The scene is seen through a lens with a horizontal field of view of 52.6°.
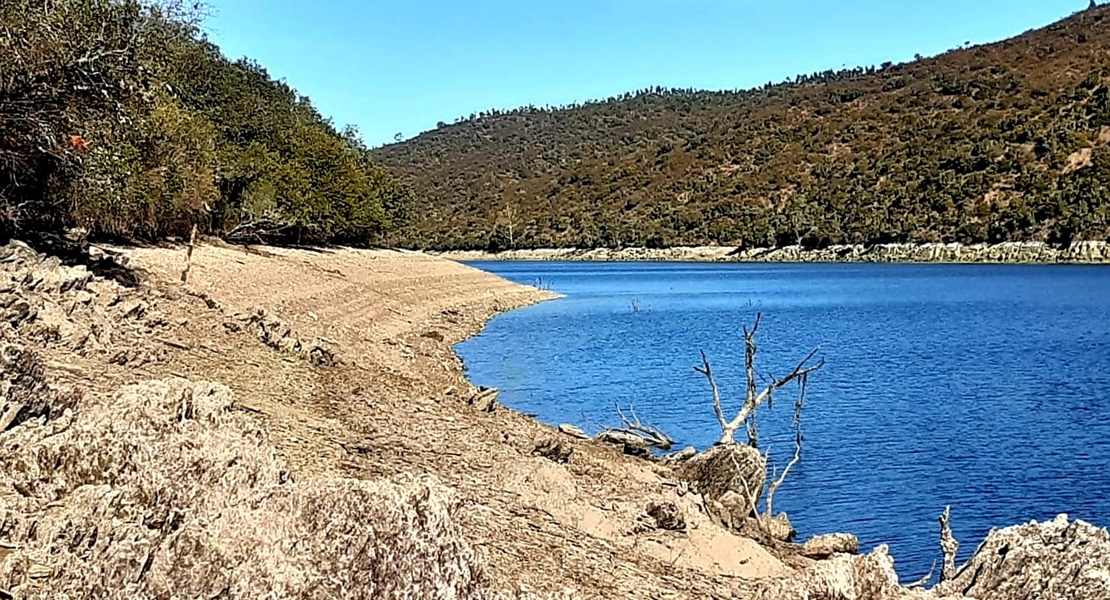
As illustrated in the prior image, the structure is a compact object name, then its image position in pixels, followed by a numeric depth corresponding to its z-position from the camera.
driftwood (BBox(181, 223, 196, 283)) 22.65
